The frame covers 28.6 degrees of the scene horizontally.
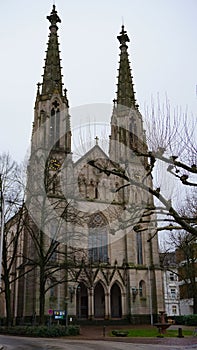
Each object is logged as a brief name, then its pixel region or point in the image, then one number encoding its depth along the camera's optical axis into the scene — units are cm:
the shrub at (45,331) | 2578
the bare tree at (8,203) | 2866
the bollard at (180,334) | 2445
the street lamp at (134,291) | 3909
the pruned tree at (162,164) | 1322
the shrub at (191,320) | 3649
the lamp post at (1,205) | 2103
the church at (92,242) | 3594
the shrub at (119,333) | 2588
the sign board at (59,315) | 2816
